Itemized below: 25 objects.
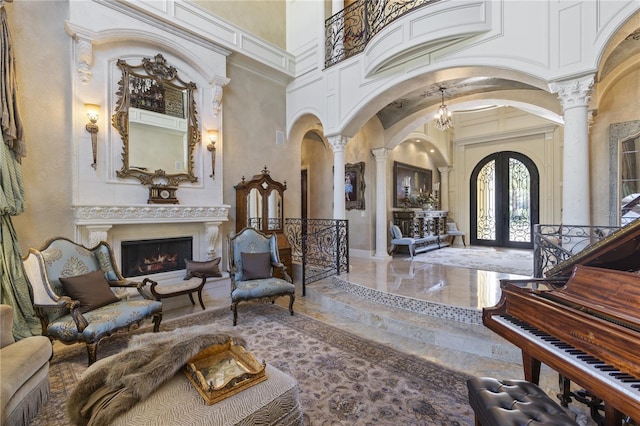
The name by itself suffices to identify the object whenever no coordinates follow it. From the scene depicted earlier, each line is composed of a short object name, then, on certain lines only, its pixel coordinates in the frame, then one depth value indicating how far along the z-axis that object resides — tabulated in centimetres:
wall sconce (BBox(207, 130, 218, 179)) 512
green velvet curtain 311
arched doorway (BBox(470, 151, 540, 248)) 827
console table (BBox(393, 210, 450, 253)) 755
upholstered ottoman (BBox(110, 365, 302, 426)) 135
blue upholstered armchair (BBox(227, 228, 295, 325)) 375
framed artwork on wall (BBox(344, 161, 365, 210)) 746
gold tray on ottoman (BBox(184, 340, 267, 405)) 150
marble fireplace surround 392
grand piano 116
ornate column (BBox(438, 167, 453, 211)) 971
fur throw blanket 141
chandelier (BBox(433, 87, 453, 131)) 545
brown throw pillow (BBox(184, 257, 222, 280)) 443
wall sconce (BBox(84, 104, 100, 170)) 394
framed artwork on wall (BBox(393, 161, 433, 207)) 805
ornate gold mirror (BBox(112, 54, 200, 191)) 430
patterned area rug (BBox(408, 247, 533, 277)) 558
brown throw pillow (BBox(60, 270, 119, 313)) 289
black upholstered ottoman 125
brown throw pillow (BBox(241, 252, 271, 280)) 417
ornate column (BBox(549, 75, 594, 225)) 324
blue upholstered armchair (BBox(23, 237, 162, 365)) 259
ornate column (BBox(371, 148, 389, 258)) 687
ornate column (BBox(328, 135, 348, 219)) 555
